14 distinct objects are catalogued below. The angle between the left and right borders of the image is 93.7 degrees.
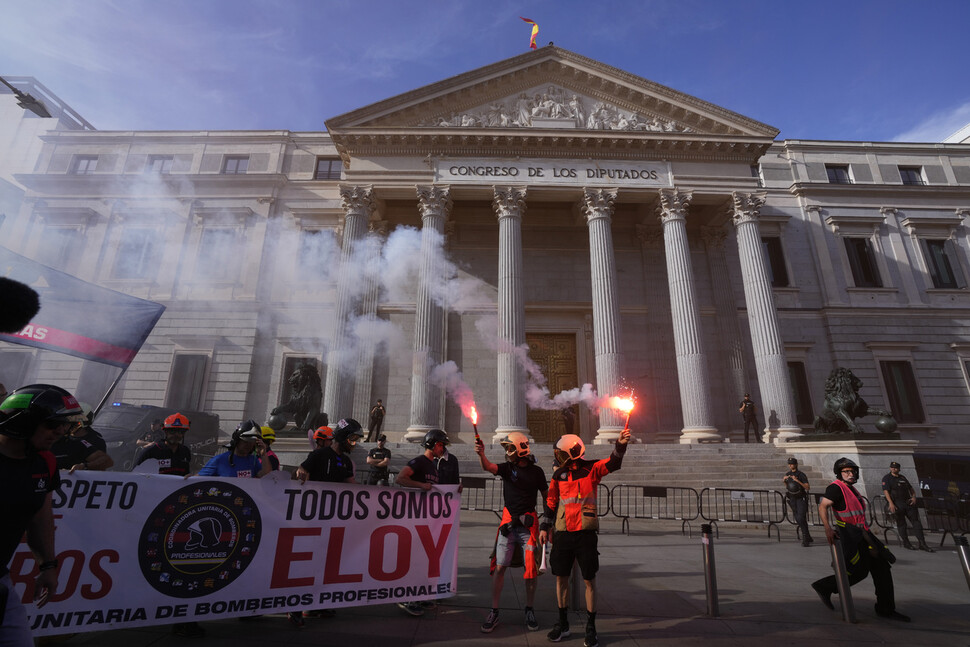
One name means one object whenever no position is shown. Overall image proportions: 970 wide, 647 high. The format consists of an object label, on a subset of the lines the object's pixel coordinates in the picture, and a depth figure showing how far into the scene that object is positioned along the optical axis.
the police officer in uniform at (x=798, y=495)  9.70
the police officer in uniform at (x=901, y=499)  9.67
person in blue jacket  4.82
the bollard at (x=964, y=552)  5.09
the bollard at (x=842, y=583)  5.05
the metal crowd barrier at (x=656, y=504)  11.24
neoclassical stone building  18.83
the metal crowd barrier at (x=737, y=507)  11.55
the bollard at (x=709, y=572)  5.03
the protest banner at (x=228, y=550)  3.78
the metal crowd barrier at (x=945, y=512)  11.10
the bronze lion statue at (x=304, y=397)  14.98
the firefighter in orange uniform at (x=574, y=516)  4.31
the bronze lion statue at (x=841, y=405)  14.70
